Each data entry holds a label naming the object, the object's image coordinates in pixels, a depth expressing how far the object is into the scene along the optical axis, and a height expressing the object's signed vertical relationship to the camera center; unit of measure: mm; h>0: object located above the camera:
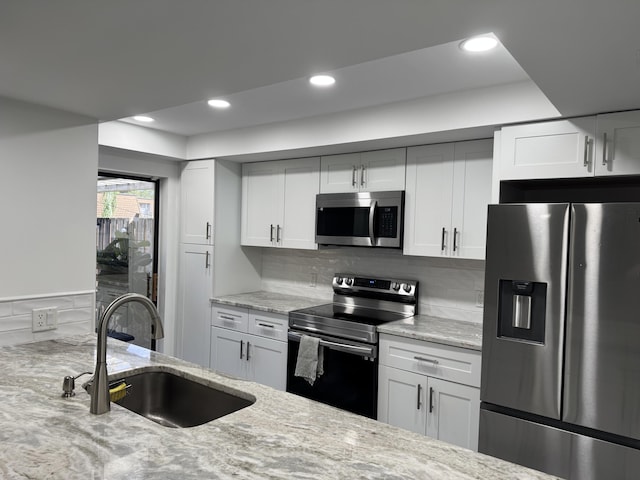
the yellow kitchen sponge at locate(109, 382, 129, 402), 1632 -599
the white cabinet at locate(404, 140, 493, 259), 2816 +265
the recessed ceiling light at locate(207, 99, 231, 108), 2834 +815
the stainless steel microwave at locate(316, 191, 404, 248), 3123 +126
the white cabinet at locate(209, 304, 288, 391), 3402 -891
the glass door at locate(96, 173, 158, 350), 3816 -173
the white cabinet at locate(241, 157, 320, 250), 3629 +259
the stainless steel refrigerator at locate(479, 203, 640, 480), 1921 -441
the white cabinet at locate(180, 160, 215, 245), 3873 +252
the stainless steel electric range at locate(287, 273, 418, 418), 2887 -669
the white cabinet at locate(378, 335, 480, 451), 2533 -890
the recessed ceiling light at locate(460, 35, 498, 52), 1798 +806
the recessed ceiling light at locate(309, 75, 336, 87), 2336 +816
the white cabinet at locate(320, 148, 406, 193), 3152 +474
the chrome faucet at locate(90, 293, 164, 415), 1389 -399
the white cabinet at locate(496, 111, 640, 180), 2078 +467
